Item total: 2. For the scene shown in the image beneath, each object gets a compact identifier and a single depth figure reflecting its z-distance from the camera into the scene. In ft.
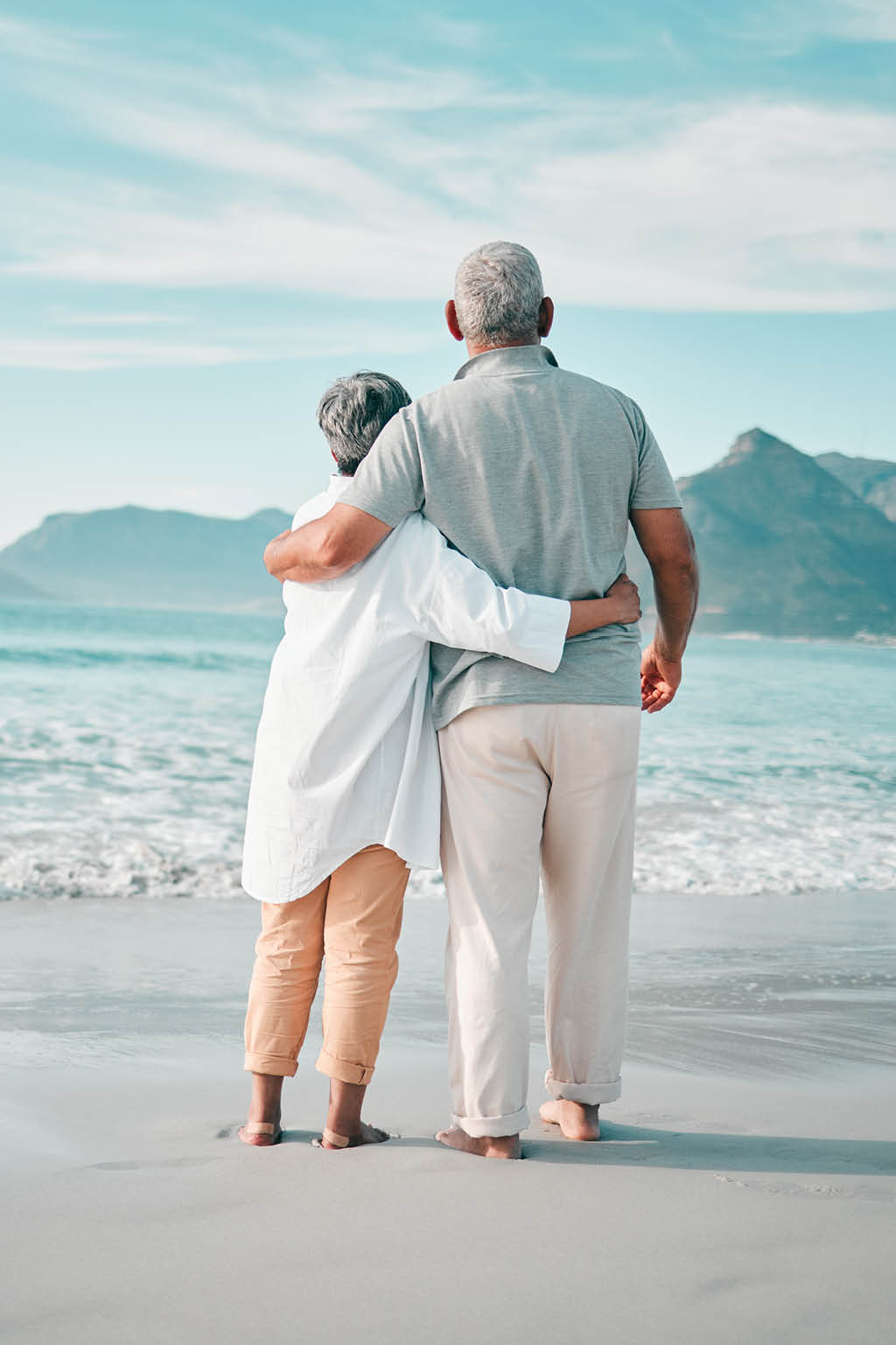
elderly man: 7.35
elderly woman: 7.33
